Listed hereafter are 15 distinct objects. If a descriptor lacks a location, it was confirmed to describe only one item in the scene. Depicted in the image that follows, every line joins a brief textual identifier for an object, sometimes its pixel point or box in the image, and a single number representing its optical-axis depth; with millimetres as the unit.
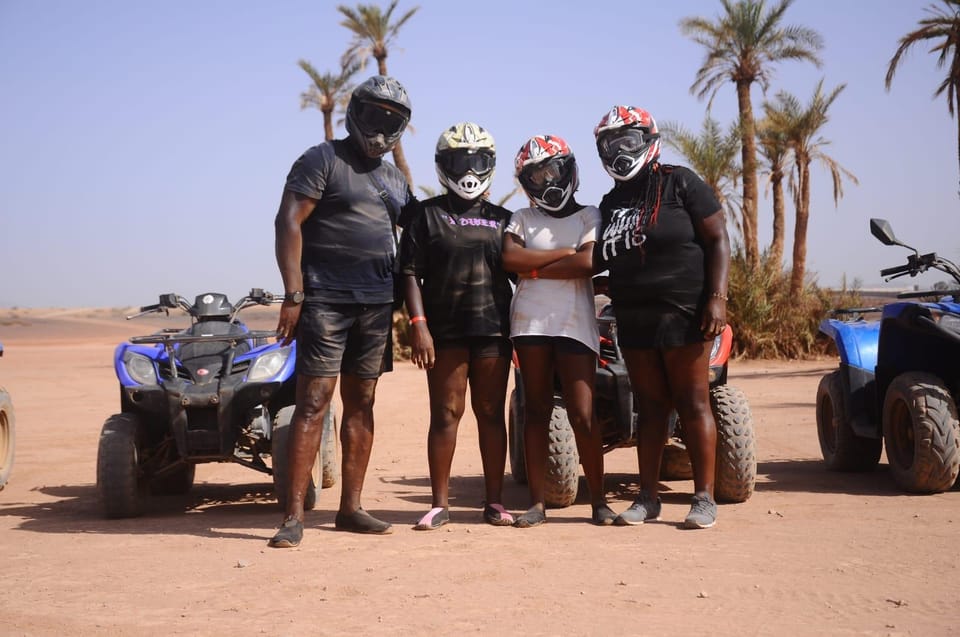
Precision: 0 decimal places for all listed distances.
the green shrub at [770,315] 22766
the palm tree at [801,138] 30641
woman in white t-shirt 6113
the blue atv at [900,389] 6746
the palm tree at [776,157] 30469
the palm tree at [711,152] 28062
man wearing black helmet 5906
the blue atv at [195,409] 6789
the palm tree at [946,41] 24562
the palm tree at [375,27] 31422
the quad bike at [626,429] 6785
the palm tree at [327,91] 33312
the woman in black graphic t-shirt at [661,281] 5941
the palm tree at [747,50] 28719
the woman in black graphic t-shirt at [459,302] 6098
